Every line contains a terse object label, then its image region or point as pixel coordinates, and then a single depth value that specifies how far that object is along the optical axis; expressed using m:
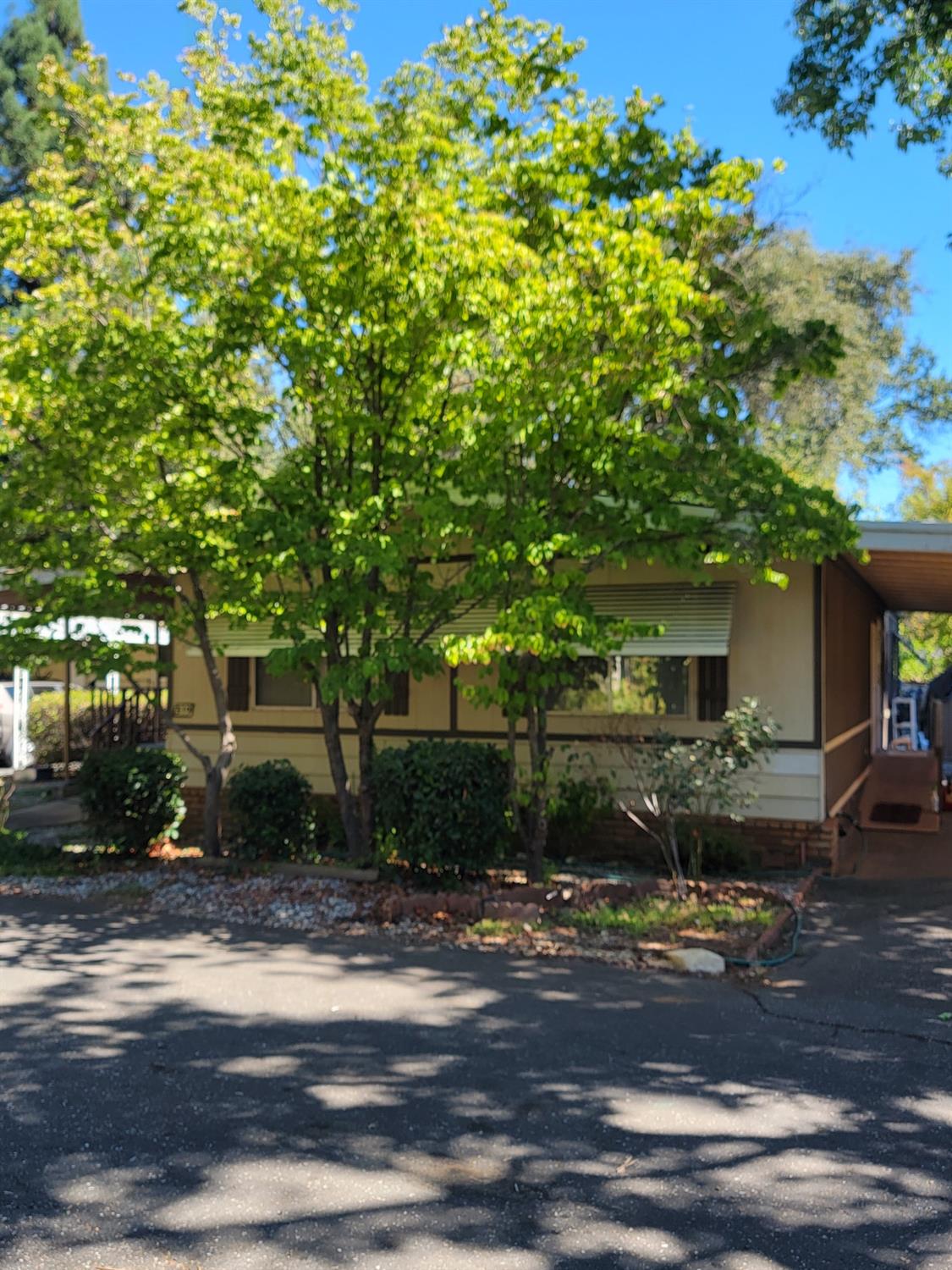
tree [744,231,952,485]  21.52
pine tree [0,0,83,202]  25.23
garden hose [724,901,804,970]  6.70
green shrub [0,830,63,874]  10.00
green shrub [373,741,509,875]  8.37
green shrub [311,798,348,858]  10.89
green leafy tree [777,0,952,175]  9.92
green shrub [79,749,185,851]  10.16
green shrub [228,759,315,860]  9.83
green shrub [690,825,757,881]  9.55
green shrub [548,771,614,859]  10.34
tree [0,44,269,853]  8.51
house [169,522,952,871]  9.88
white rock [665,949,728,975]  6.62
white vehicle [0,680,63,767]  18.12
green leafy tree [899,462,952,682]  29.87
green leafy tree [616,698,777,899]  8.23
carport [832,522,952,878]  8.90
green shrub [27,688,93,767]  18.39
